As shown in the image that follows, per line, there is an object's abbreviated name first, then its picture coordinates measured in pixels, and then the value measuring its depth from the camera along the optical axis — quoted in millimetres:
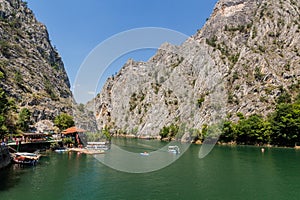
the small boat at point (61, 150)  50272
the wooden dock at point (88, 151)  48231
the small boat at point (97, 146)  53756
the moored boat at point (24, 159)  34241
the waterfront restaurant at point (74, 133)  57719
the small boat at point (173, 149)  49125
